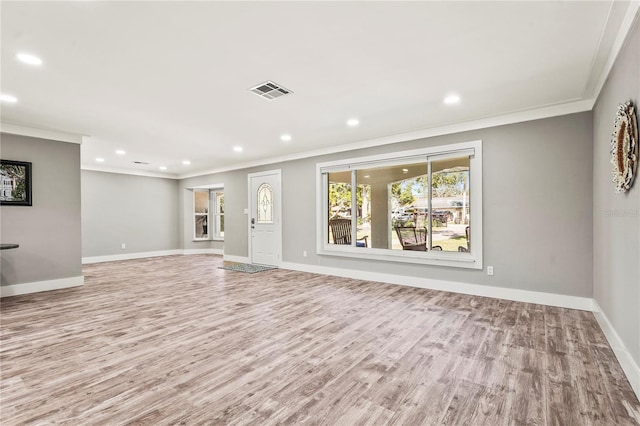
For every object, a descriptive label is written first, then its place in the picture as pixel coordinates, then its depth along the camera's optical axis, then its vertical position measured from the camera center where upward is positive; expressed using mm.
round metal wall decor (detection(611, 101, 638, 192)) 2053 +469
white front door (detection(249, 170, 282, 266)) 6727 -83
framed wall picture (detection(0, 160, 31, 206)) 4348 +485
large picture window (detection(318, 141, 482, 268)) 4418 +121
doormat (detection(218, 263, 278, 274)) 6289 -1140
